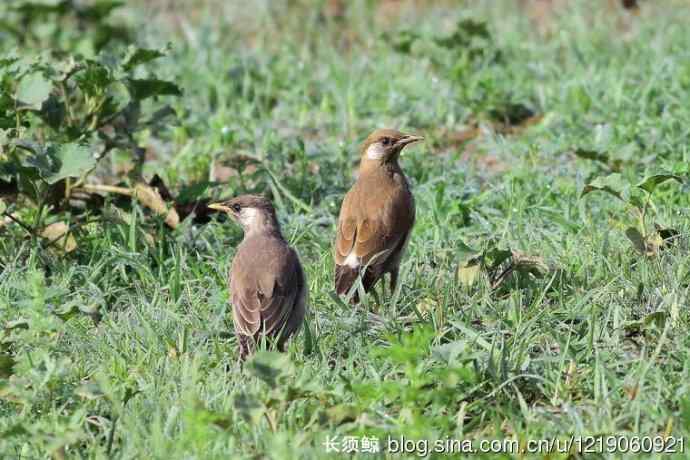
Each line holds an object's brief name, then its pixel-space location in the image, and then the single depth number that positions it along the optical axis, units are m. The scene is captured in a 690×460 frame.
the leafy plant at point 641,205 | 11.93
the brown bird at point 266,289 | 10.70
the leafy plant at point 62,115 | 12.77
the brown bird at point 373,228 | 12.09
